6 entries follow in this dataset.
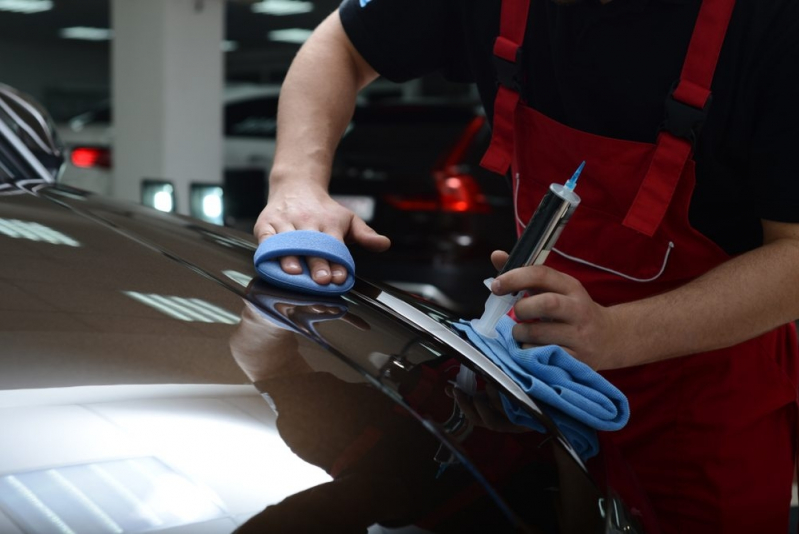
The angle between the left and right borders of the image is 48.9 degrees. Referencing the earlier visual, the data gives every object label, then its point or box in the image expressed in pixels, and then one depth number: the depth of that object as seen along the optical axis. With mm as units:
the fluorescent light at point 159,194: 2492
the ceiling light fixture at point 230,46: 16747
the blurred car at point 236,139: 5871
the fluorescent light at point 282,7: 11859
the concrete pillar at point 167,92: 6004
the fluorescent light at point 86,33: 15789
